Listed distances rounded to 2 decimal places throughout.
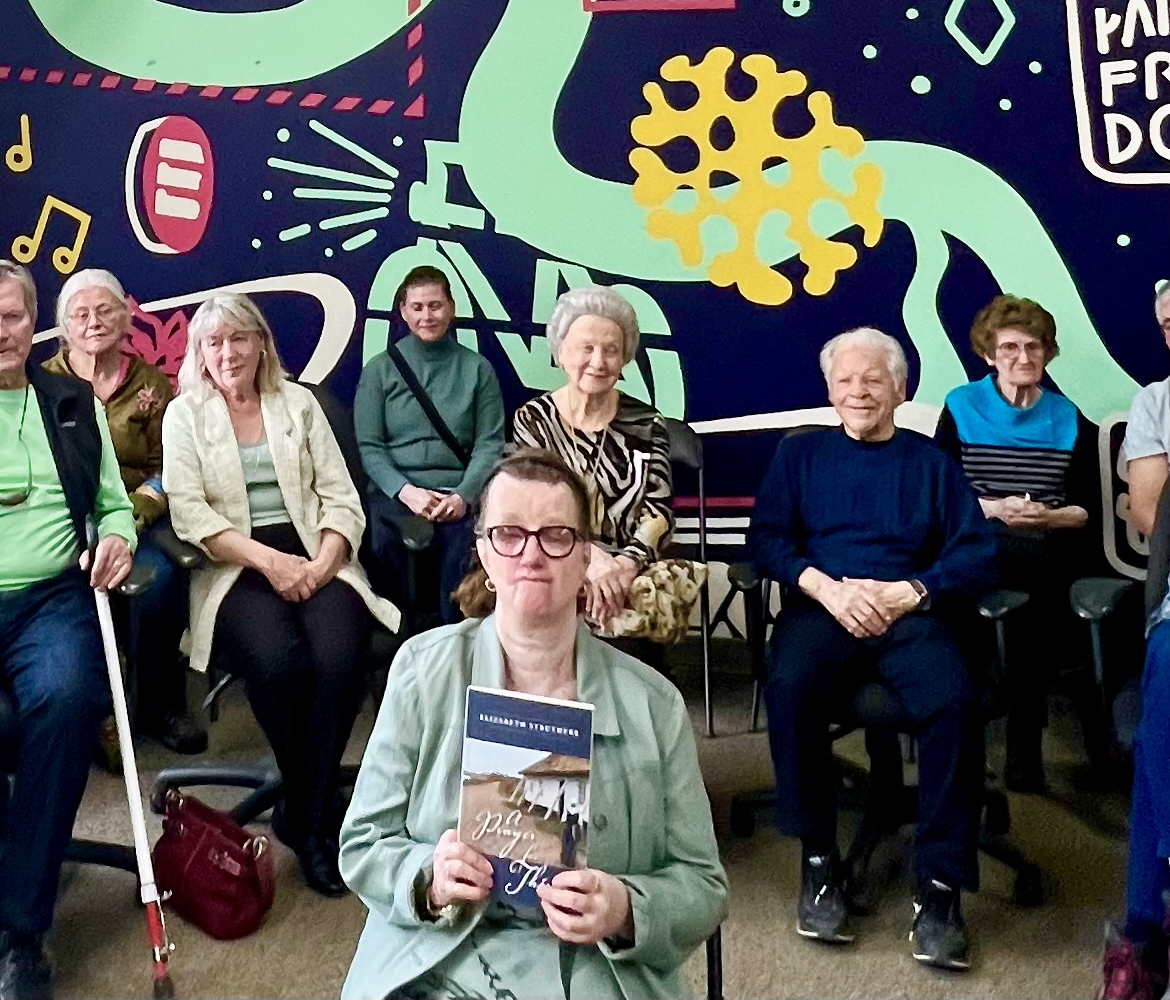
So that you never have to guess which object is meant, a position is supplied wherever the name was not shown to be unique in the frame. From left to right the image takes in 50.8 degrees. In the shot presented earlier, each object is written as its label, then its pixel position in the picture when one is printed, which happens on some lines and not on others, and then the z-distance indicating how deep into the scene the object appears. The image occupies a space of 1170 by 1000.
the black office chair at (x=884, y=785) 2.42
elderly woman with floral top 3.21
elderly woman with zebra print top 2.88
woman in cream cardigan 2.57
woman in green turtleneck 3.30
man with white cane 2.17
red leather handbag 2.40
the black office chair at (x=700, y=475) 3.29
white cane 2.22
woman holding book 1.41
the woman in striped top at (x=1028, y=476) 3.11
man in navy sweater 2.37
